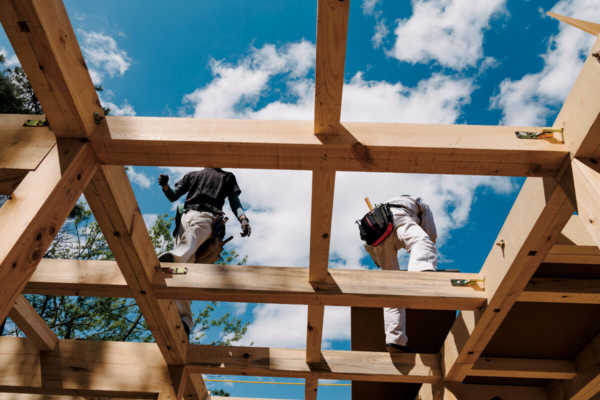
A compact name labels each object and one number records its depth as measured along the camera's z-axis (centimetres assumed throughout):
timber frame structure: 139
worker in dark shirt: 284
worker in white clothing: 266
